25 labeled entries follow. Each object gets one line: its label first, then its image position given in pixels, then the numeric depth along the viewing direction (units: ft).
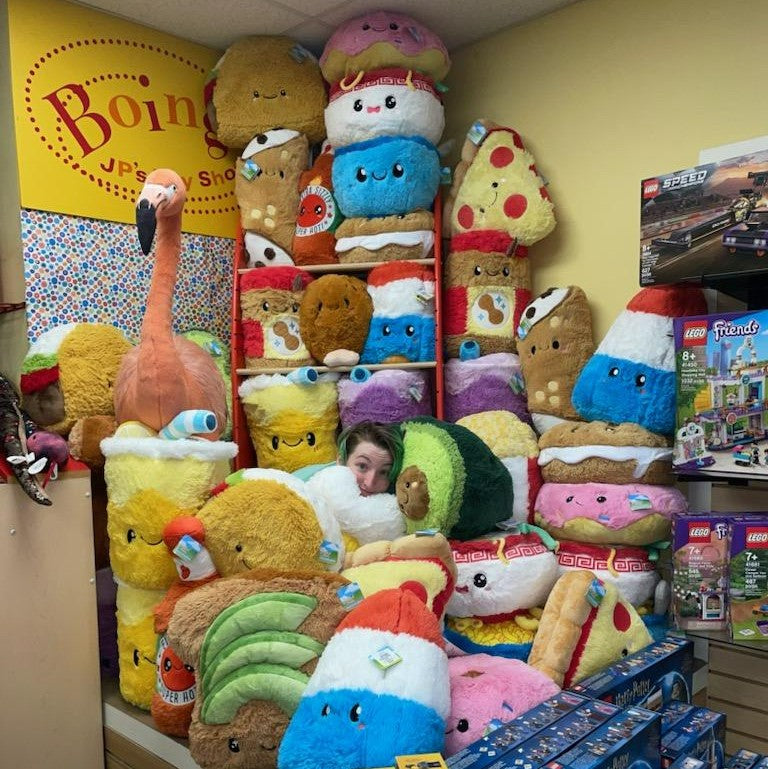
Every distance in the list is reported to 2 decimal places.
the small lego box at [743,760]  4.60
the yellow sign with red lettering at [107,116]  7.72
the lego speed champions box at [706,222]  5.41
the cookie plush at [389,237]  8.44
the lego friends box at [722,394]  5.47
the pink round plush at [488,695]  4.82
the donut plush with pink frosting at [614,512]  6.72
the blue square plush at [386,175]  8.29
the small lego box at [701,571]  5.80
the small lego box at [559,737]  3.86
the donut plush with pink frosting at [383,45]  8.29
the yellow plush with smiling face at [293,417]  8.30
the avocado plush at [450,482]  6.43
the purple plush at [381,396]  8.14
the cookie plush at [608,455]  6.82
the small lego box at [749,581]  5.62
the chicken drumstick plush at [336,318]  8.21
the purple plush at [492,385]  8.20
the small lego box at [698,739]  4.40
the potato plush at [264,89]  8.92
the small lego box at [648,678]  4.94
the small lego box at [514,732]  3.93
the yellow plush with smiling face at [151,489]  5.88
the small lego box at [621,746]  3.82
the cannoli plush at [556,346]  7.71
